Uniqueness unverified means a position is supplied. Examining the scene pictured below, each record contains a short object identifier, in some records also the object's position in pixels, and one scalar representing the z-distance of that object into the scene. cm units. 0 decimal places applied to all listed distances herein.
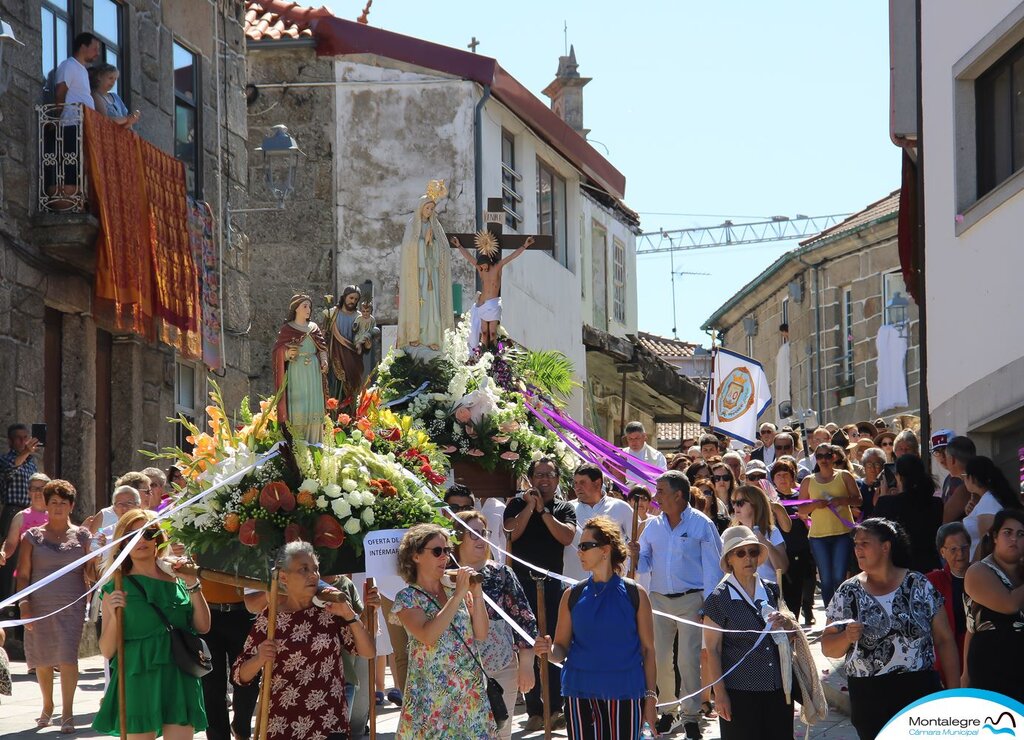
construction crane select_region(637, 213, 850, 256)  7125
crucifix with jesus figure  1669
